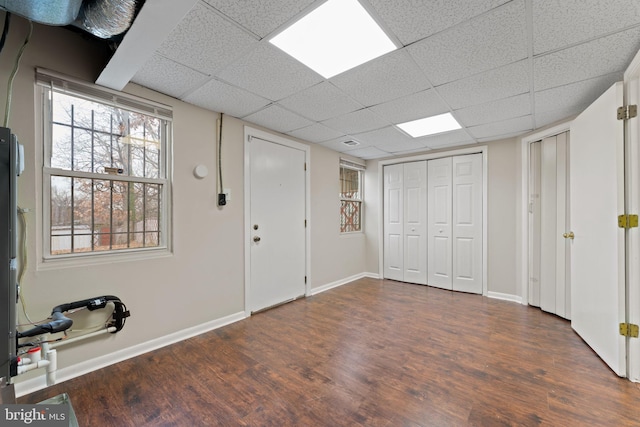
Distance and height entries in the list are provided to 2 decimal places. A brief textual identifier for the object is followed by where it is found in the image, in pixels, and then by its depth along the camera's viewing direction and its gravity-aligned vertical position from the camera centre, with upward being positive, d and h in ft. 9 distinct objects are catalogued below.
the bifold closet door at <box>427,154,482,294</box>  13.02 -0.50
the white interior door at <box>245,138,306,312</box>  10.60 -0.45
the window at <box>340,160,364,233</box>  15.64 +1.05
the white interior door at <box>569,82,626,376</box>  6.37 -0.42
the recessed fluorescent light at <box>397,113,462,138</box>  9.82 +3.54
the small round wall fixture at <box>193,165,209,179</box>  8.60 +1.40
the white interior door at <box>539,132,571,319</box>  9.88 -0.59
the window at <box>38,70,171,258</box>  6.23 +1.14
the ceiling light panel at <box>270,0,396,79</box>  4.91 +3.67
